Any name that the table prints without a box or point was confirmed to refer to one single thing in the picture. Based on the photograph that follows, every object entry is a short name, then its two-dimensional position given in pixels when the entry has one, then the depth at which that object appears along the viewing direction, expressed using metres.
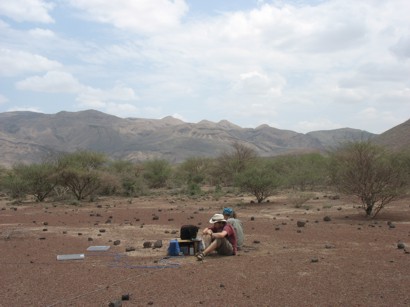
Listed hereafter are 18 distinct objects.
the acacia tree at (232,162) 49.09
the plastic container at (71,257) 11.33
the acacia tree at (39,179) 33.50
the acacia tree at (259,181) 27.30
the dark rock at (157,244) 12.66
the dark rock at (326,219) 18.00
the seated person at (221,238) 11.21
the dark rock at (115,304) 7.14
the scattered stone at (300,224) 16.44
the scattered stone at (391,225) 15.63
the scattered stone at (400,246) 11.56
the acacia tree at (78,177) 32.69
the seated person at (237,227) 12.00
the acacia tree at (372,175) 18.70
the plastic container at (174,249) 11.49
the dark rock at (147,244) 12.77
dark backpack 11.80
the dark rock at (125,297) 7.67
